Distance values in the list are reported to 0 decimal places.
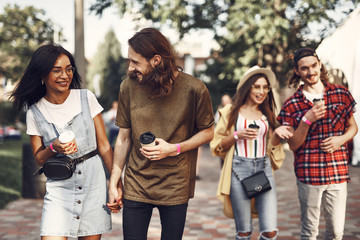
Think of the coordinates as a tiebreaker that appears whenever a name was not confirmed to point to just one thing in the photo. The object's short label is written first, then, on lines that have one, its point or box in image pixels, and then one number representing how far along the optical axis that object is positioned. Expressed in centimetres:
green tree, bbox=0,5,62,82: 945
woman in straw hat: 358
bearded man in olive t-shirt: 252
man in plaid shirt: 329
